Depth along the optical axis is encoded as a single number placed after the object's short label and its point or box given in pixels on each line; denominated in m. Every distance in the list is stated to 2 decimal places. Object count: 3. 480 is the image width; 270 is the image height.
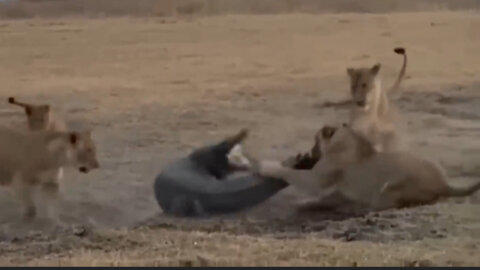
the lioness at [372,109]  16.72
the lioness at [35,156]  15.51
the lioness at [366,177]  14.55
